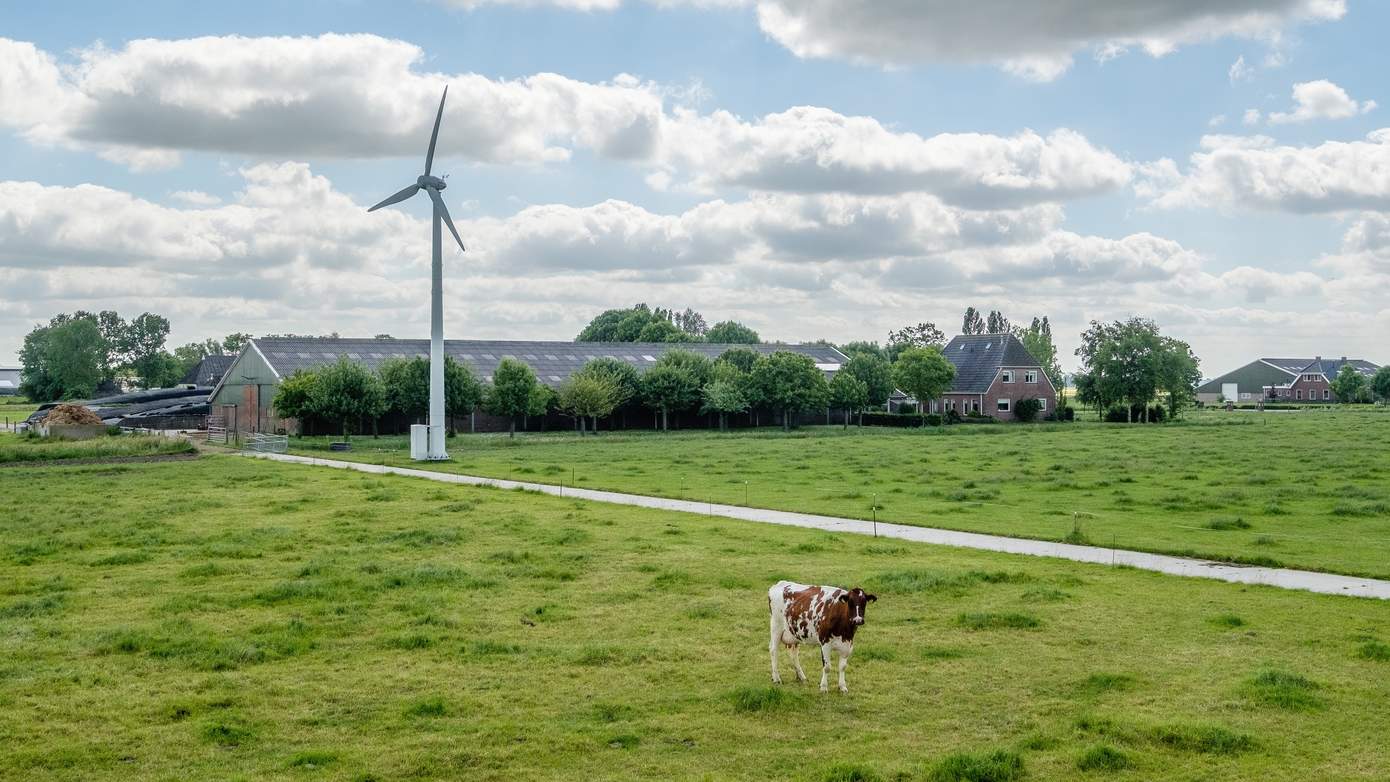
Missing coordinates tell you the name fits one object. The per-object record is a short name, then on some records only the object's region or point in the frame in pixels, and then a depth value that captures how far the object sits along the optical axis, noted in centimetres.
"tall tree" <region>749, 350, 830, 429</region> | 9944
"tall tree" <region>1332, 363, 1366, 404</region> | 18675
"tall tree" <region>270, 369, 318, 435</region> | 7488
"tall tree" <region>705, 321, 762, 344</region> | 16925
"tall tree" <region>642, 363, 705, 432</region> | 9656
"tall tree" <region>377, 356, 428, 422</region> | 8162
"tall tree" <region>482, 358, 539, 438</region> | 8350
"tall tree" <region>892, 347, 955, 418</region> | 10800
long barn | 8812
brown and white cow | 1412
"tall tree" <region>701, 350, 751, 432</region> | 9662
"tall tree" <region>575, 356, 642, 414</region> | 9388
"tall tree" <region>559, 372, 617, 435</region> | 8931
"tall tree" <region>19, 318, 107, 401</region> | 16662
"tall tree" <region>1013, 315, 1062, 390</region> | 17700
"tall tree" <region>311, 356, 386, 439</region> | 7394
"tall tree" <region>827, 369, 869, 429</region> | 10369
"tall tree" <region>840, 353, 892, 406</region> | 11119
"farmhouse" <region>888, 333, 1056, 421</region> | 11856
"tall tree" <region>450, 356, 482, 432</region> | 8025
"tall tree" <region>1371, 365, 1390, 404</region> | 18100
